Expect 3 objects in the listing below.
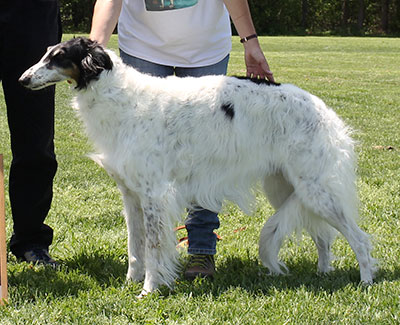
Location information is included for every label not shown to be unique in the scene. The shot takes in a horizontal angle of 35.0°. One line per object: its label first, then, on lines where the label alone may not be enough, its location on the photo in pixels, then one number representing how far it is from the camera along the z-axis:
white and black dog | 3.73
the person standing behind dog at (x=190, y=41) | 4.11
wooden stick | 3.61
